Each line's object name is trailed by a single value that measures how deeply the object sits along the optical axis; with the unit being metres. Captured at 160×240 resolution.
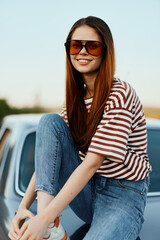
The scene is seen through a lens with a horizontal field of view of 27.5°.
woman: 1.55
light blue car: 1.70
